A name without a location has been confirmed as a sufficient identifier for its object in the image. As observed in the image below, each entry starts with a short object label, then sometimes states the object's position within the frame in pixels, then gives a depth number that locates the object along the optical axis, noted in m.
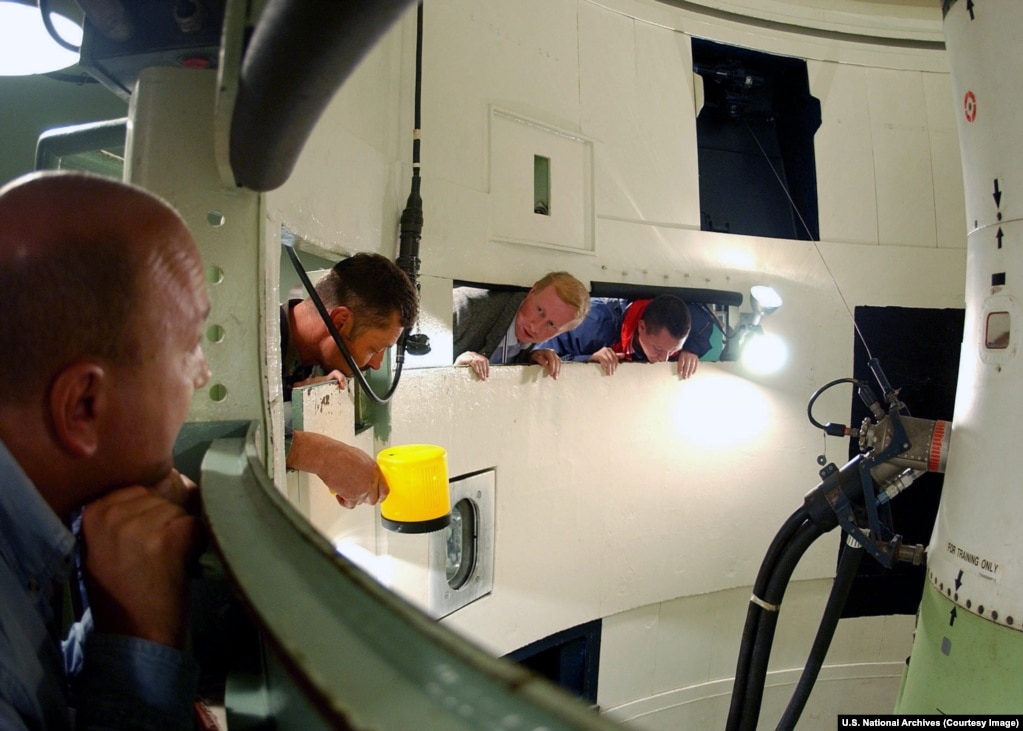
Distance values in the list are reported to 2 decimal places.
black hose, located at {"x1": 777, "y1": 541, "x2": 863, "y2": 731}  1.62
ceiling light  0.81
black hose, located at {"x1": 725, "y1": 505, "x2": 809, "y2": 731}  1.70
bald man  0.35
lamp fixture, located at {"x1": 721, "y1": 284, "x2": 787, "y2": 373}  2.41
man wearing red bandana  2.09
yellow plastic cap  1.00
